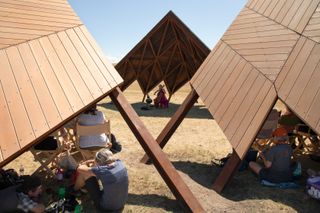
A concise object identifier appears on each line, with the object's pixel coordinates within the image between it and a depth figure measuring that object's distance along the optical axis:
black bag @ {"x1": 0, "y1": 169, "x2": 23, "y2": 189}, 5.06
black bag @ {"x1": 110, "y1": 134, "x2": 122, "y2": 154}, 9.09
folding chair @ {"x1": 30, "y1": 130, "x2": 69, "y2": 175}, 6.48
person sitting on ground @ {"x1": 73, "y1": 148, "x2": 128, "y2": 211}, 5.07
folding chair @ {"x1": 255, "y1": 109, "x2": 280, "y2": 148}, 8.34
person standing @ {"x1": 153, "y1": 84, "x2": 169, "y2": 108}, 18.00
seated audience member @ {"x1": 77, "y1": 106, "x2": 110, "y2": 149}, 6.64
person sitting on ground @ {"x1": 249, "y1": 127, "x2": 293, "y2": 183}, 6.44
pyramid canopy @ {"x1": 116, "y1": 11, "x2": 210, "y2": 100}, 15.95
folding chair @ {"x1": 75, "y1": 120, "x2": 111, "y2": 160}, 6.64
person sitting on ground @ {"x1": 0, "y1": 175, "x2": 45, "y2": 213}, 4.51
